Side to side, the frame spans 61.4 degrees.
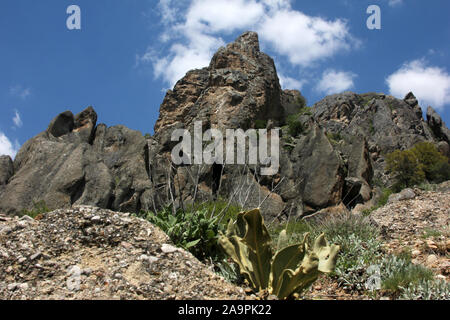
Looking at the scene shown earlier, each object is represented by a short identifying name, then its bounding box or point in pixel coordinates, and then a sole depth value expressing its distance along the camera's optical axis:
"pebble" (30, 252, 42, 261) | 3.54
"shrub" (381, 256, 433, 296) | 3.86
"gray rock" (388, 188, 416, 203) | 14.21
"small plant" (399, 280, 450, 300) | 3.44
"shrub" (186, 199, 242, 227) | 7.05
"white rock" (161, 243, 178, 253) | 3.74
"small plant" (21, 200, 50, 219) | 13.76
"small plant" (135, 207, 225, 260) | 4.65
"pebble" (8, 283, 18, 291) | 3.17
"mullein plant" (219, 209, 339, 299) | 3.46
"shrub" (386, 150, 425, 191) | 27.38
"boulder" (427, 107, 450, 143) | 46.28
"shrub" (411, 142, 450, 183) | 30.41
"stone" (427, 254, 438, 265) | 4.77
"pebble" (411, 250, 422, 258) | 5.13
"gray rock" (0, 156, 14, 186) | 15.73
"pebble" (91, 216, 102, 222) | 4.12
